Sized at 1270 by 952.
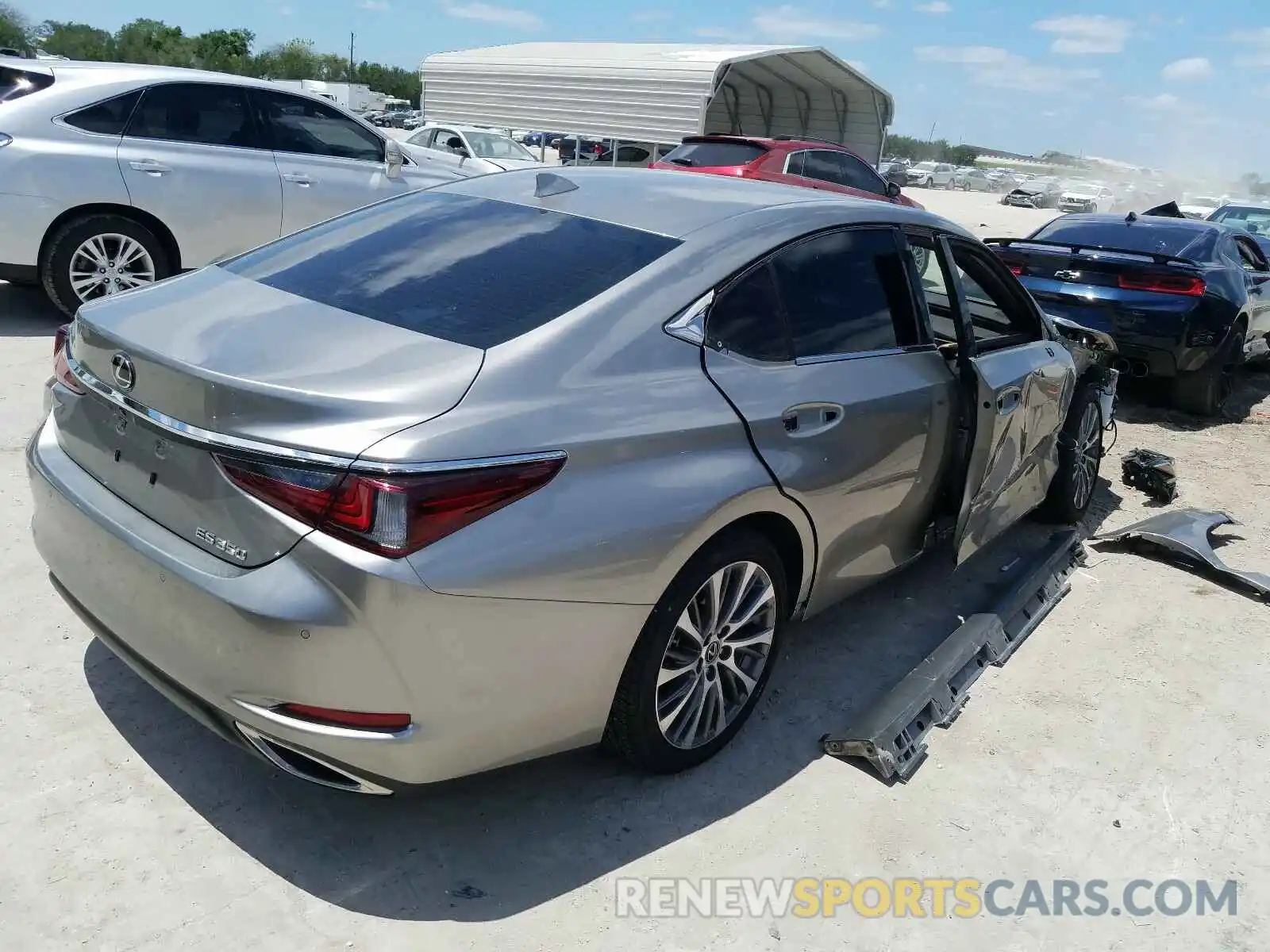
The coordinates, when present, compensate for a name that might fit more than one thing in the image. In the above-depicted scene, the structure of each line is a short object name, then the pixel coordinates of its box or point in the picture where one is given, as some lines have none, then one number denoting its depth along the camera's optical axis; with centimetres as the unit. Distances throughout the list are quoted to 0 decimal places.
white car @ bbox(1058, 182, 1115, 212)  4122
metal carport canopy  1956
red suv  1280
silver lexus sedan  214
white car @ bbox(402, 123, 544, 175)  1738
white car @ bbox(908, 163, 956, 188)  5828
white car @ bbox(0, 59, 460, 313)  651
